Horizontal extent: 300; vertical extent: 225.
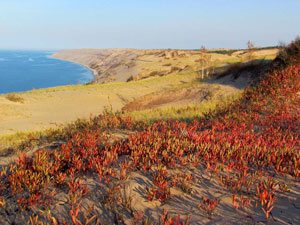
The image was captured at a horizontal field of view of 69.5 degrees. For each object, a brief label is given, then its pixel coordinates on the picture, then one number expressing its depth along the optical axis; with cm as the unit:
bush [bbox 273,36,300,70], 1332
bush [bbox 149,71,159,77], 4132
